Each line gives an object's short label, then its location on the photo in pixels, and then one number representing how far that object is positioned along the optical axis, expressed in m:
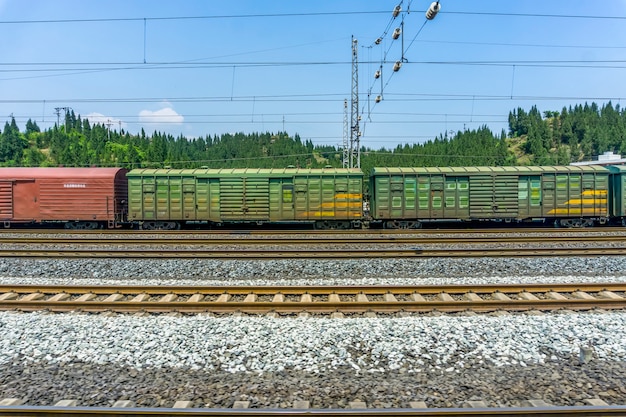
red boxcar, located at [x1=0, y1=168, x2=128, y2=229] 21.78
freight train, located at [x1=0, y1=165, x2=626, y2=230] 21.44
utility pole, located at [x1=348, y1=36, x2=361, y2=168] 28.80
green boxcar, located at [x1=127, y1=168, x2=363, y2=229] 21.53
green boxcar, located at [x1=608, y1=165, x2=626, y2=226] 21.83
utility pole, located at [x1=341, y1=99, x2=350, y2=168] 36.03
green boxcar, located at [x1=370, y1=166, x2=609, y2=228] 21.31
